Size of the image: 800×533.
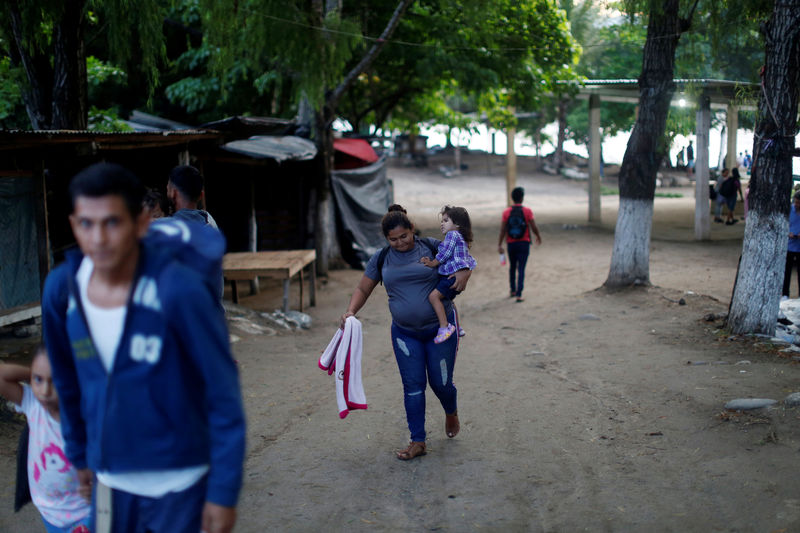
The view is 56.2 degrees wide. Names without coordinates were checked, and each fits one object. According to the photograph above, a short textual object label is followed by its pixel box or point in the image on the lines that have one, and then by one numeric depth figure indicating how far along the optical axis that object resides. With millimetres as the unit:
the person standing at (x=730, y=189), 22011
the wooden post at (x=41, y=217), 8672
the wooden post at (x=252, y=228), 14367
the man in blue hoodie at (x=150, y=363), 2055
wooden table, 10672
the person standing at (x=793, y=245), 10398
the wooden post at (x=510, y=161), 27292
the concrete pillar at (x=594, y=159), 22641
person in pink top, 2809
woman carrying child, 5020
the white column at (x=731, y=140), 27188
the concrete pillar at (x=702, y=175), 18766
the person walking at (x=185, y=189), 4664
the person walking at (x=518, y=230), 11625
